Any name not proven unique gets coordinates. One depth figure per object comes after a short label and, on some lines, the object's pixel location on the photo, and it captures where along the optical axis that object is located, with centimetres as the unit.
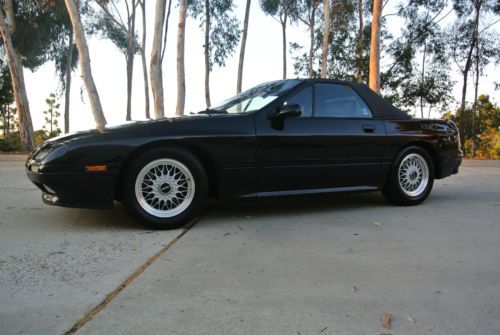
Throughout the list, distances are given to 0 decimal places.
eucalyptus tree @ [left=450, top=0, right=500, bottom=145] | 1983
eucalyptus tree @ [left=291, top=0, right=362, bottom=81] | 2508
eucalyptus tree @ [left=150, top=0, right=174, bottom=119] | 1262
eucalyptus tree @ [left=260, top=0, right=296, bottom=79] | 2741
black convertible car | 361
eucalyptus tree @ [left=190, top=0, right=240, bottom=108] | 2739
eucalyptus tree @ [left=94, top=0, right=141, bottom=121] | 2740
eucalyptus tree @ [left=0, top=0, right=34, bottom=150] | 1494
